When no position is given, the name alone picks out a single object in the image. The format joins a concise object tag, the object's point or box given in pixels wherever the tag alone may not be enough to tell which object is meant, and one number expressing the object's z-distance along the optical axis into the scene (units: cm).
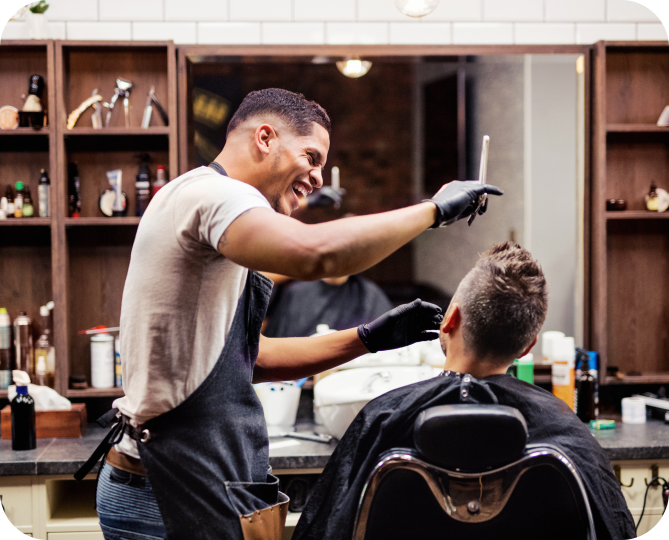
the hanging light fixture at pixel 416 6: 243
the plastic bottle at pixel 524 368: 255
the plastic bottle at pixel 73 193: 254
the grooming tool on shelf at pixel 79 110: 250
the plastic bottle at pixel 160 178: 254
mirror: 268
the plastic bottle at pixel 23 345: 256
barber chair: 117
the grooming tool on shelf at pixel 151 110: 254
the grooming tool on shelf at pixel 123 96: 253
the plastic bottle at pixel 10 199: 254
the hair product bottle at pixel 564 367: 249
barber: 104
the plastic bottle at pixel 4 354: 254
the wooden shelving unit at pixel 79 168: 247
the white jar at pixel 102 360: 254
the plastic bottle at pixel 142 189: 253
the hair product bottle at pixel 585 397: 251
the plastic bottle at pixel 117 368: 255
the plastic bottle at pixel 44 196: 251
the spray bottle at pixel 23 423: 224
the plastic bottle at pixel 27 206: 253
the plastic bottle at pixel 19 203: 252
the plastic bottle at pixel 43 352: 251
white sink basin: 214
